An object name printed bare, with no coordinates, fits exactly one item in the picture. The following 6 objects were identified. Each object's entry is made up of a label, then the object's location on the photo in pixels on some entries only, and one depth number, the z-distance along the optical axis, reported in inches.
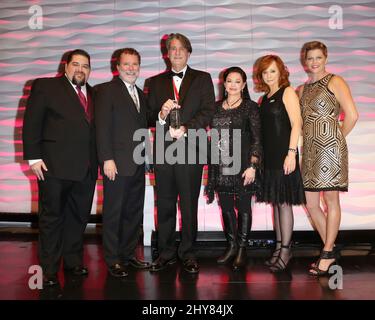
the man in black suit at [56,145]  100.9
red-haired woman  109.0
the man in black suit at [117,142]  105.5
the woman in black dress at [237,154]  112.5
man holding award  111.1
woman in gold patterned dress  108.6
